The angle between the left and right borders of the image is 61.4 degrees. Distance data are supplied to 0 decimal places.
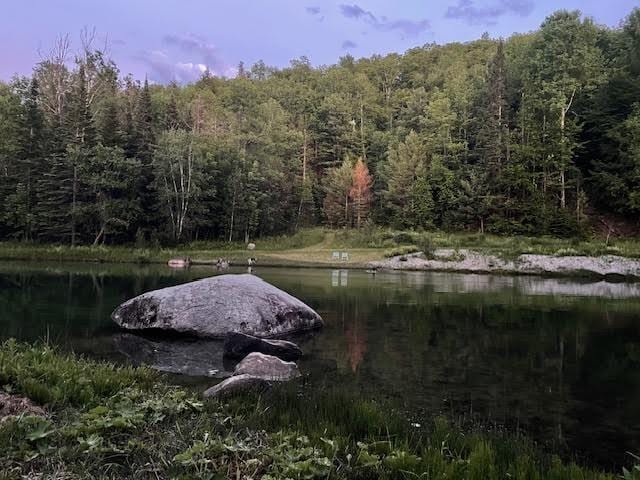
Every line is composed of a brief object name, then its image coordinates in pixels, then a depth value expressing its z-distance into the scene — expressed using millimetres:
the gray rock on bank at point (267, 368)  9016
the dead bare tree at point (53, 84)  62500
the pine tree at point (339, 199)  64125
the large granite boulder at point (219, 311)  12977
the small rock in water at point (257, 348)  10703
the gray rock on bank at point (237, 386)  7198
